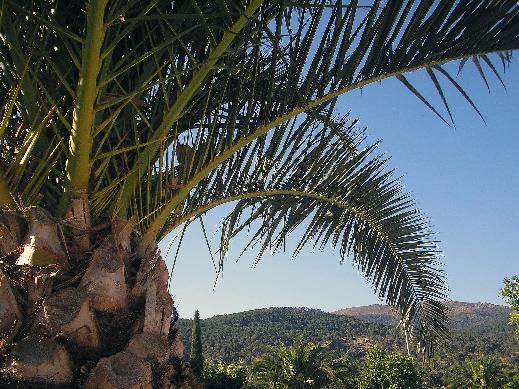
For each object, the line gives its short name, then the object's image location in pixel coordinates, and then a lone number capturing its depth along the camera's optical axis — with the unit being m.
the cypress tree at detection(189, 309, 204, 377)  31.92
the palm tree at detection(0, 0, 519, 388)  2.41
